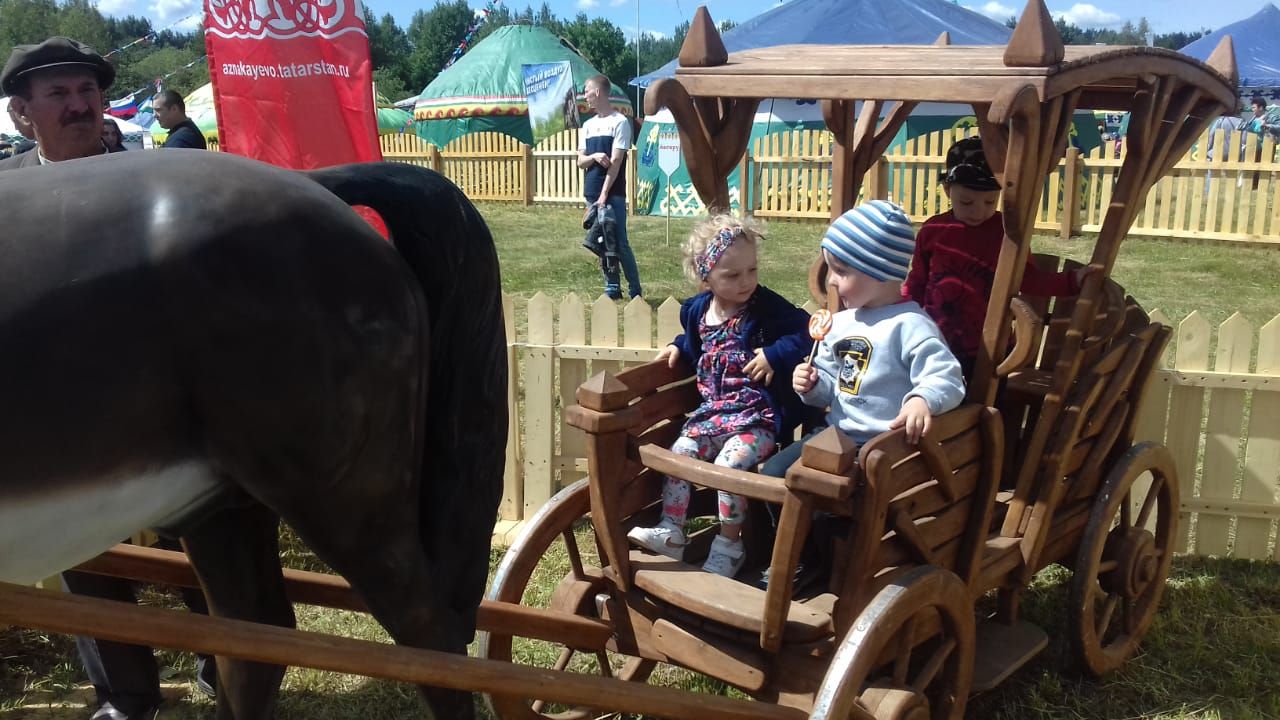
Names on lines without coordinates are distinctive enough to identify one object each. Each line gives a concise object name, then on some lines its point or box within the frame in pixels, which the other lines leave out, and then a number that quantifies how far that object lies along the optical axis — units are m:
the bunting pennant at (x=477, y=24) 29.03
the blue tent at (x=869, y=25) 13.41
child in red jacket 2.97
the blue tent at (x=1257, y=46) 17.88
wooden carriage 2.21
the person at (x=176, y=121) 4.59
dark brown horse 1.42
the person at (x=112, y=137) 3.35
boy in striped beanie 2.45
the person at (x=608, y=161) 8.54
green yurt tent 21.09
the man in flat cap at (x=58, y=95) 2.79
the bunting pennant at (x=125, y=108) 37.44
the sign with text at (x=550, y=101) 19.12
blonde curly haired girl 2.72
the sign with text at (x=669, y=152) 12.65
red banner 4.01
